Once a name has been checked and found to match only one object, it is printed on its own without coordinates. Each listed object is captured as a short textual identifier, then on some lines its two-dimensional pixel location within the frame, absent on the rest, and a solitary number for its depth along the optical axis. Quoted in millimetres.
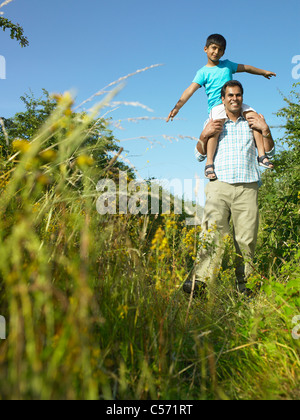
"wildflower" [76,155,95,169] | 1365
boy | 4164
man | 3574
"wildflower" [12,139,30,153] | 1382
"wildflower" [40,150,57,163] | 1413
